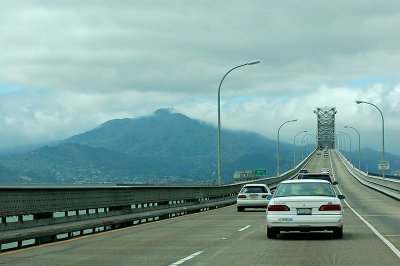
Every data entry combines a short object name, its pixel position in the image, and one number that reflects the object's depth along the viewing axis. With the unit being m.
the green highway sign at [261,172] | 108.39
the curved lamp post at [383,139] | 71.50
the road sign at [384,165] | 73.54
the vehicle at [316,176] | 40.04
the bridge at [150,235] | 15.14
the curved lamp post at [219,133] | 46.62
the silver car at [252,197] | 37.62
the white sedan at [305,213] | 18.94
